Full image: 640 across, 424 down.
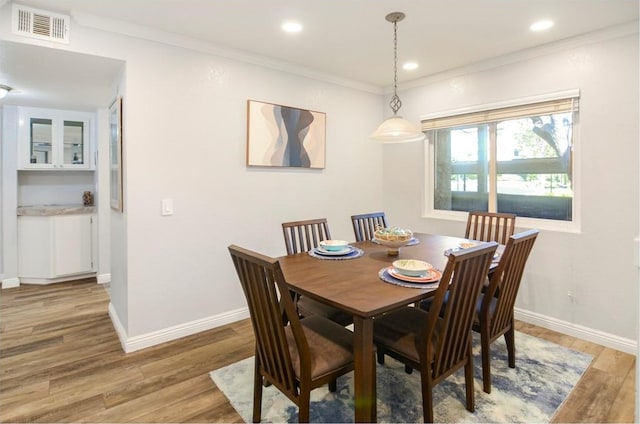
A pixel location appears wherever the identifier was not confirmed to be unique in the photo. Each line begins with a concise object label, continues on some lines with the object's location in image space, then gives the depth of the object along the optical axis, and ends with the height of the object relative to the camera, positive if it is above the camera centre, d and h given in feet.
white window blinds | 9.48 +3.00
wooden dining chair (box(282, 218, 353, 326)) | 7.43 -0.81
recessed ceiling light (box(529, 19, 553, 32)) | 8.36 +4.52
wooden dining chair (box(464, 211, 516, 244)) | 9.66 -0.45
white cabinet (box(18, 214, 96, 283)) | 14.20 -1.40
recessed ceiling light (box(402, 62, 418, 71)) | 11.28 +4.79
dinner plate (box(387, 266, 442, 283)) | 5.99 -1.16
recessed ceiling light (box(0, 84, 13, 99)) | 10.57 +3.83
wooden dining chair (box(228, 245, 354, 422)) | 4.77 -2.15
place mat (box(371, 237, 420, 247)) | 9.16 -0.83
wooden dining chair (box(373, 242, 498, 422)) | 5.22 -2.11
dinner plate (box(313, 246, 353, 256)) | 7.85 -0.92
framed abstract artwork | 10.57 +2.42
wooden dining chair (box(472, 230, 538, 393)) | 6.45 -1.71
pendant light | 8.00 +1.87
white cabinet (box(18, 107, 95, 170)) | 14.19 +3.09
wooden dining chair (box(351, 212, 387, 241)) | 10.38 -0.40
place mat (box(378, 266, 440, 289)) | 5.81 -1.22
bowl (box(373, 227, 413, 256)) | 7.68 -0.60
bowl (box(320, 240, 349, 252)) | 7.97 -0.79
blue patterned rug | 6.27 -3.61
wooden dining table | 4.98 -1.27
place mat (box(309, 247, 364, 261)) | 7.68 -1.00
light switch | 9.11 +0.12
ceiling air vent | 7.32 +4.04
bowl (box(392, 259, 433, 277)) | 6.14 -1.02
